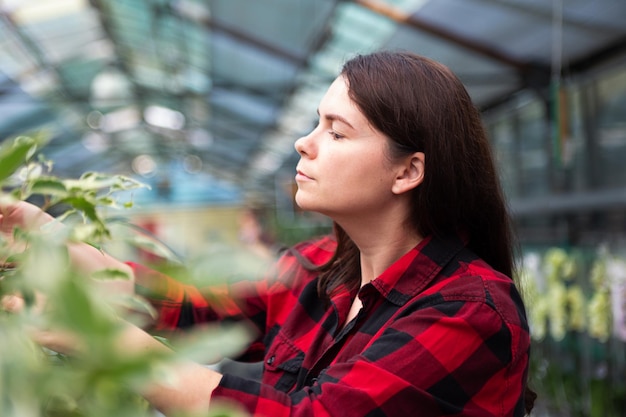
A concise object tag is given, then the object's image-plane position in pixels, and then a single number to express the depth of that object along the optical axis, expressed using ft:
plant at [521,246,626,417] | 8.33
